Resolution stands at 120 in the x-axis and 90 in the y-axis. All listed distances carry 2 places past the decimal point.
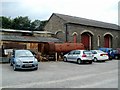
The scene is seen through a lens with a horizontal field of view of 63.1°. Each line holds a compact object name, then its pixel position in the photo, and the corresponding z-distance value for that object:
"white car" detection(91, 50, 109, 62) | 11.86
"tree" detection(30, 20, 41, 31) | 27.86
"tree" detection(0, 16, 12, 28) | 24.18
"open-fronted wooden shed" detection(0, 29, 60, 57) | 11.60
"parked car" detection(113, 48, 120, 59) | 14.08
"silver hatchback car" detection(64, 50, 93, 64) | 10.31
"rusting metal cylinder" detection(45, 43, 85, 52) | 12.33
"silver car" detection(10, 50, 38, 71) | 7.34
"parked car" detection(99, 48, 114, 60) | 13.82
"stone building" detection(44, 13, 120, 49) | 15.15
